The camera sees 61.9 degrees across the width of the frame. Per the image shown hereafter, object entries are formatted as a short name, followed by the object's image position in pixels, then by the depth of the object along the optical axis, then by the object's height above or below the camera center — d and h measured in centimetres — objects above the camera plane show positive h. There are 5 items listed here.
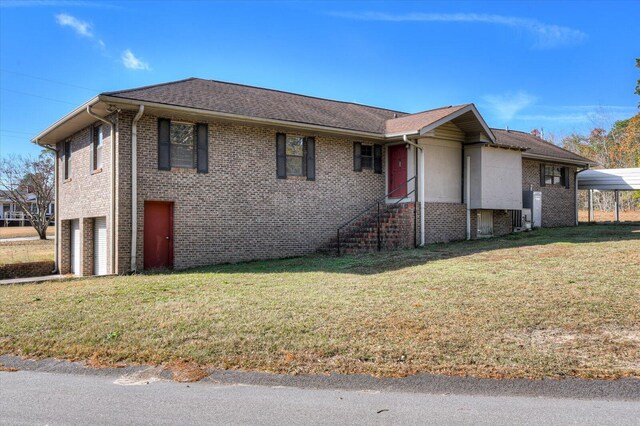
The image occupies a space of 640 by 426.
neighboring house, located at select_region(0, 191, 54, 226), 6311 +149
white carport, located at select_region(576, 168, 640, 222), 2662 +216
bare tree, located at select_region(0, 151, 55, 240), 4262 +359
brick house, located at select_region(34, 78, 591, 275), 1414 +148
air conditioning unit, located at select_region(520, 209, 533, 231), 2141 +10
